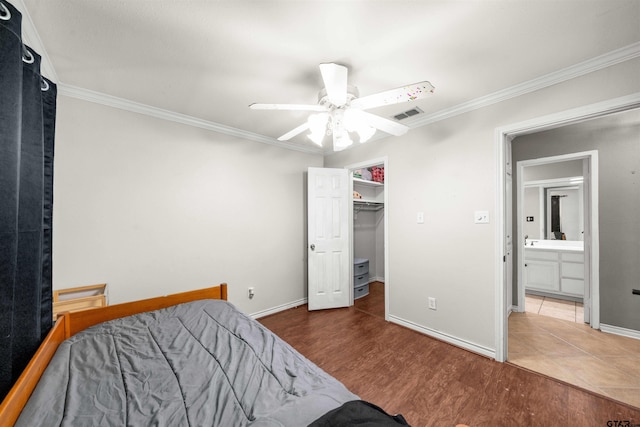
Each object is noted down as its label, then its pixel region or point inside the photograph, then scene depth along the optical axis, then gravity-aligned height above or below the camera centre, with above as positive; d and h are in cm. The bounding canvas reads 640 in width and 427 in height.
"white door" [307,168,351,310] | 338 -32
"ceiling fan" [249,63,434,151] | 141 +73
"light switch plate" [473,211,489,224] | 222 -2
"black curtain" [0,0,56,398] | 81 +6
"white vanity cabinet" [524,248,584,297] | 349 -85
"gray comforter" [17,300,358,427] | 85 -71
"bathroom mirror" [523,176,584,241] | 390 +11
